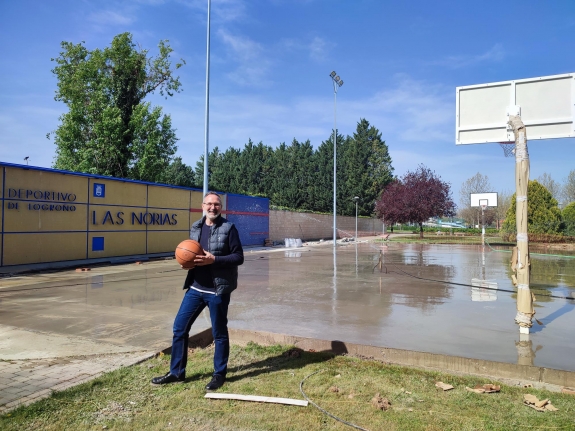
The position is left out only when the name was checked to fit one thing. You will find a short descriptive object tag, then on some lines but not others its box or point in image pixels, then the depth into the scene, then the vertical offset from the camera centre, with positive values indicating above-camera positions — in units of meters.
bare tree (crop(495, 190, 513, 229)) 60.91 +2.70
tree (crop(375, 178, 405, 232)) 40.34 +1.75
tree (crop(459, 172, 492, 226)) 55.94 +2.86
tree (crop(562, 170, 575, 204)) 47.50 +4.38
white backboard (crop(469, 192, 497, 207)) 35.53 +2.26
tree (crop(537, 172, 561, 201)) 52.26 +4.72
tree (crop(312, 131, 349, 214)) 58.41 +6.56
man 4.11 -0.77
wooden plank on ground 3.65 -1.61
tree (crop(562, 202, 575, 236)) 30.07 +0.37
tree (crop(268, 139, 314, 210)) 59.34 +6.49
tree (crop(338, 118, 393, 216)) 59.03 +7.59
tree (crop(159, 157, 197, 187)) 60.19 +7.61
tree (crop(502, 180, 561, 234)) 30.48 +0.97
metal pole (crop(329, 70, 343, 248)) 31.85 +11.22
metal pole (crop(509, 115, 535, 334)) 6.04 -0.32
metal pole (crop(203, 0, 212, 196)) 17.45 +5.18
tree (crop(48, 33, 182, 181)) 30.23 +7.47
